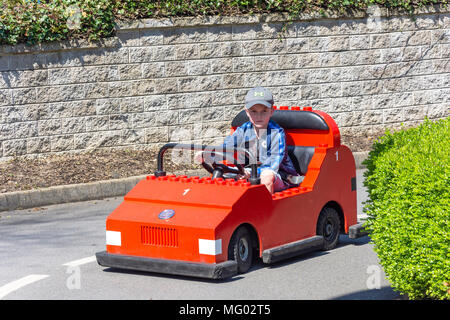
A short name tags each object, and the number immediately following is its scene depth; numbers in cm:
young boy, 1369
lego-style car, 1192
